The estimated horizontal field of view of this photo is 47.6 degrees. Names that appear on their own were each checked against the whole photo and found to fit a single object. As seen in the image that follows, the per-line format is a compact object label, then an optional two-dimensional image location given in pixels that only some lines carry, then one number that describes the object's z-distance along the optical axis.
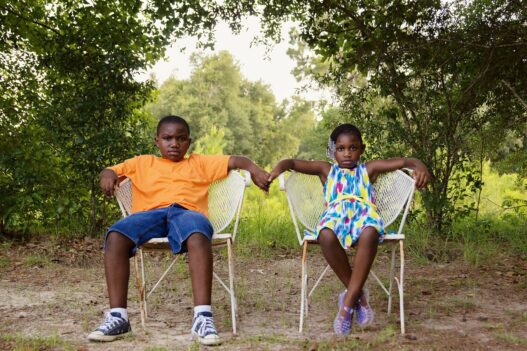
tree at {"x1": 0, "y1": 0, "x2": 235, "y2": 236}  5.88
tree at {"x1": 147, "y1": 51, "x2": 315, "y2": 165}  30.92
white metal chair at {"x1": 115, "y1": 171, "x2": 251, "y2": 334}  3.52
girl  3.31
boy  3.26
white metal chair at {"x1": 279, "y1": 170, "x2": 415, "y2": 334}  3.72
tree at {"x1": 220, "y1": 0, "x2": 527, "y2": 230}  5.25
